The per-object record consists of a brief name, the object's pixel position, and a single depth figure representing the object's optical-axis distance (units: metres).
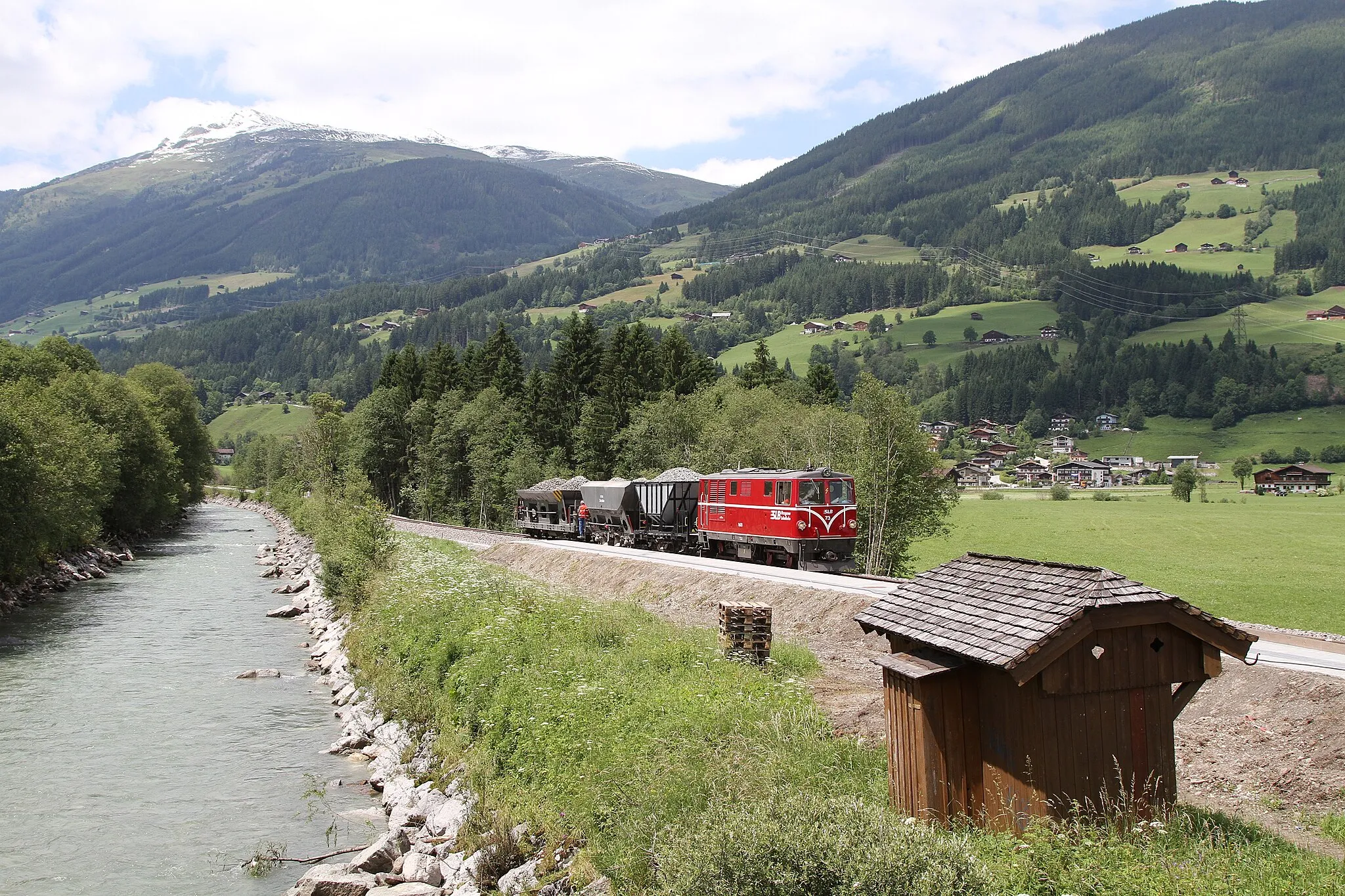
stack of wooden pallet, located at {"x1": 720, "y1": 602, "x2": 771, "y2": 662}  17.23
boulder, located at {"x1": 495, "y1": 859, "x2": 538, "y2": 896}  11.41
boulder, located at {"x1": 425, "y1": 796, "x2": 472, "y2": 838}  14.14
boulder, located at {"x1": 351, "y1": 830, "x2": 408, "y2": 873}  13.32
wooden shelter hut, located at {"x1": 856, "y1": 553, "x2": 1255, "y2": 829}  8.41
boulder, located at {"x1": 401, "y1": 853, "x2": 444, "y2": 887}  12.72
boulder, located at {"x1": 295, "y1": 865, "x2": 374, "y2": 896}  12.49
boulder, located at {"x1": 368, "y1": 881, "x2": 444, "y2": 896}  12.15
